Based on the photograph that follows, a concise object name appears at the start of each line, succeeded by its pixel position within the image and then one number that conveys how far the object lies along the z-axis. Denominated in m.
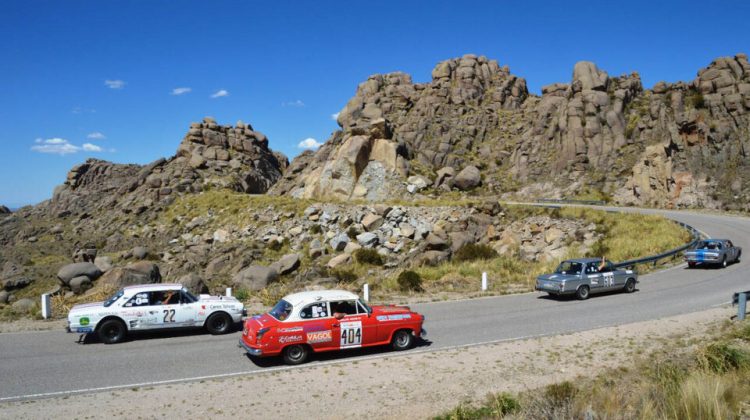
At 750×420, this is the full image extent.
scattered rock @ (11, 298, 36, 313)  20.59
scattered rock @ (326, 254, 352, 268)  36.34
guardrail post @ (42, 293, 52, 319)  18.14
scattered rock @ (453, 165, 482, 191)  63.25
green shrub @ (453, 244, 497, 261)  33.56
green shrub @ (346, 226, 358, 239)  42.91
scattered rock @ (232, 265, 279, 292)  31.27
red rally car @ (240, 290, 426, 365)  12.22
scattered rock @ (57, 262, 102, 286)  32.28
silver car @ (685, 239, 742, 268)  24.62
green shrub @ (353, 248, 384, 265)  36.97
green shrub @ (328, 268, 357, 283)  31.26
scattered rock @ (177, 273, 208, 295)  25.16
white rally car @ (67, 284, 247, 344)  14.32
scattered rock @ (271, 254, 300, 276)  34.94
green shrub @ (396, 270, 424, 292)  22.75
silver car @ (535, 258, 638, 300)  19.44
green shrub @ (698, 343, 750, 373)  10.16
